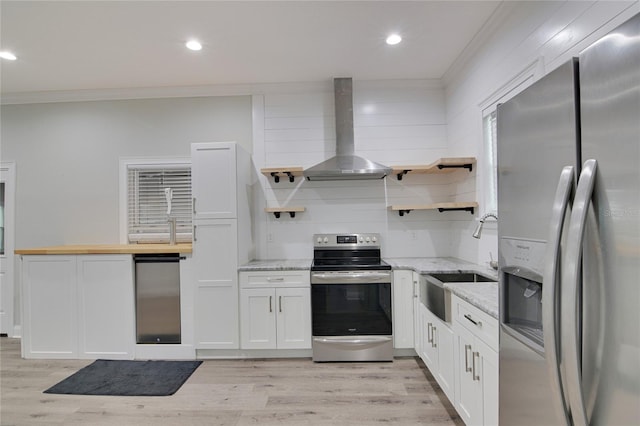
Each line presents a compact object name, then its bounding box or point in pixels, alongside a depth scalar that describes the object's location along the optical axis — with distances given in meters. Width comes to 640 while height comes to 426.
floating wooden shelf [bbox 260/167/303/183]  3.32
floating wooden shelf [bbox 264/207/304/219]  3.43
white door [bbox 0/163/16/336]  3.78
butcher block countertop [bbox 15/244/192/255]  3.10
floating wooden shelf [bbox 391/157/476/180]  2.91
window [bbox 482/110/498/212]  2.70
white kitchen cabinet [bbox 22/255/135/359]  3.13
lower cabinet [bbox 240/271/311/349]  3.05
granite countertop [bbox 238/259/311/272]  3.05
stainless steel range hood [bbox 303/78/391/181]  3.33
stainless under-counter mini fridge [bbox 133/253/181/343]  3.14
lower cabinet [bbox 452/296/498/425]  1.49
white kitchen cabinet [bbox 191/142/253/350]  3.08
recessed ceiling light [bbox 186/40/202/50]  2.74
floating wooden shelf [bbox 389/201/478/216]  2.94
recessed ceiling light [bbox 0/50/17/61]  2.87
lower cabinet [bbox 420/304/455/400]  2.07
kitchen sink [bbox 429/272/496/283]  2.60
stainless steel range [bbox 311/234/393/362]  2.96
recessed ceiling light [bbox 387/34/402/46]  2.73
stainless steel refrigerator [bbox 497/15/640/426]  0.65
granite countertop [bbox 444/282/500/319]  1.50
